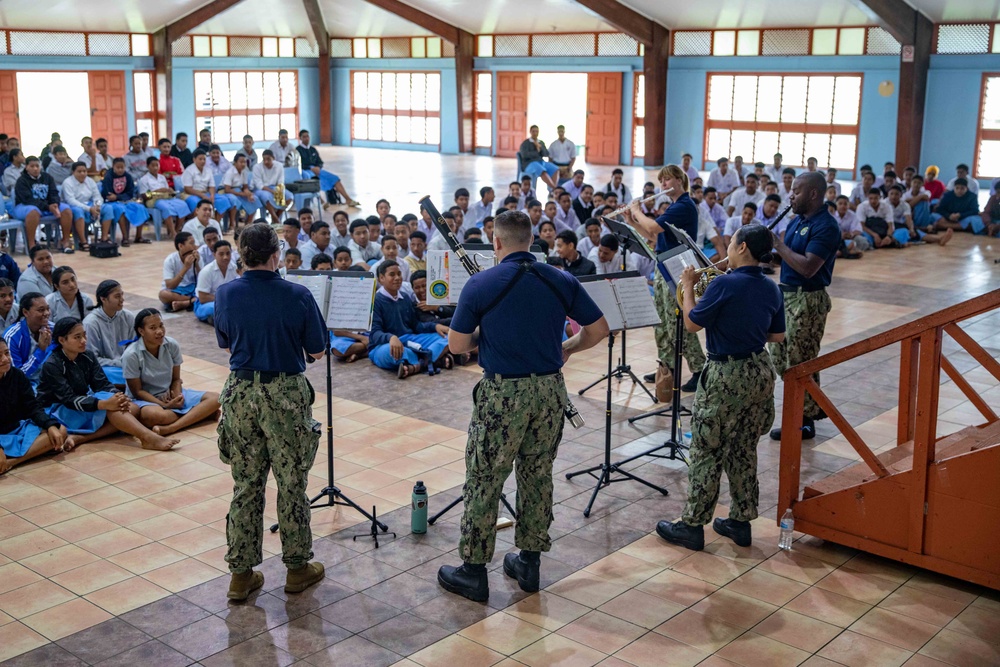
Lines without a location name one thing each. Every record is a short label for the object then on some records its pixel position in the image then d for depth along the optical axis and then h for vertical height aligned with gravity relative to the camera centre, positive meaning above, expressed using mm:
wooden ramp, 4770 -1454
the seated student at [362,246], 10930 -821
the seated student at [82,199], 14414 -483
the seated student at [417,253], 10336 -830
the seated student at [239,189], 16016 -352
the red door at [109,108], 25719 +1361
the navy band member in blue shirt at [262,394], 4555 -986
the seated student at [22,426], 6500 -1642
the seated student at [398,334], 8672 -1395
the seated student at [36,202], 13734 -510
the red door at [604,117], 26047 +1345
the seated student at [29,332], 7289 -1158
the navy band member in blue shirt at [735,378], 5090 -992
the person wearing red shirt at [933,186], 17516 -162
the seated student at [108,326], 7559 -1167
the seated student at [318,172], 18609 -89
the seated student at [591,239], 11570 -739
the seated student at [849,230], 14781 -783
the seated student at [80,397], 6805 -1515
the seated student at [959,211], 16717 -553
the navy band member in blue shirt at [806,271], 6530 -613
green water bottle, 5504 -1764
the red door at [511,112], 27734 +1527
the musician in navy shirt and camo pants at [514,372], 4547 -874
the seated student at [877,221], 15641 -679
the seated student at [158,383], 7074 -1485
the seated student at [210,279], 10273 -1103
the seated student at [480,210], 13906 -534
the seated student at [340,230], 11500 -685
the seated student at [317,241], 10531 -756
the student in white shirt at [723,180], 17752 -122
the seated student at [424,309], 9259 -1225
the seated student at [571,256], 9812 -807
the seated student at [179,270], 10789 -1067
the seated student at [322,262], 9164 -817
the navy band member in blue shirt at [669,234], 7145 -409
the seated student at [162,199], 15438 -507
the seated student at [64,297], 8031 -1024
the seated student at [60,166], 14820 -41
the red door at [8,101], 24156 +1396
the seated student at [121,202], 14781 -531
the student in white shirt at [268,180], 16453 -214
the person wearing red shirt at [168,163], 16391 +27
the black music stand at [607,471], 6074 -1766
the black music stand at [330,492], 5738 -1784
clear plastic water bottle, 5363 -1787
